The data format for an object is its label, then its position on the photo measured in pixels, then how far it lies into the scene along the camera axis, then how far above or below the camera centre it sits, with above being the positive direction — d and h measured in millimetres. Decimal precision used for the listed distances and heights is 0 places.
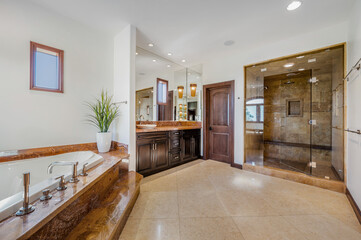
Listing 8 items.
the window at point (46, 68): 2010 +758
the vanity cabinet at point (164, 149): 2651 -634
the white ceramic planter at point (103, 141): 2357 -358
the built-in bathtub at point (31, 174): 893 -548
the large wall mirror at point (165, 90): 3217 +779
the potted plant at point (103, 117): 2367 +39
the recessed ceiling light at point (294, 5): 1861 +1534
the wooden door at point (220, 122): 3504 -45
